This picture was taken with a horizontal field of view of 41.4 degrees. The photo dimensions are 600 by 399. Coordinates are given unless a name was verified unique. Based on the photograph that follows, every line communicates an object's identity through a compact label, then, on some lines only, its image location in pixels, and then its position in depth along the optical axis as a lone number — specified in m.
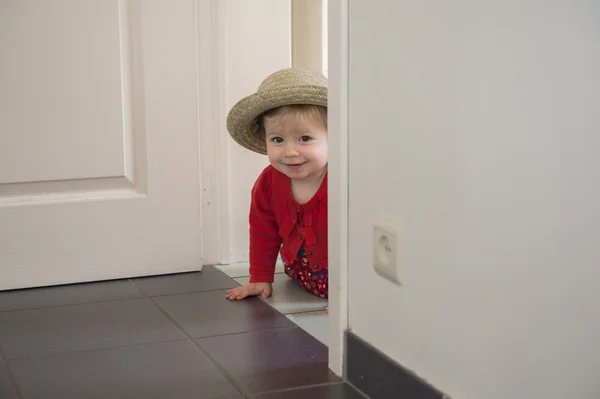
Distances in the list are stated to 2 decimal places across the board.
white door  1.79
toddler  1.68
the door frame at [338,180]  1.22
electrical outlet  1.09
